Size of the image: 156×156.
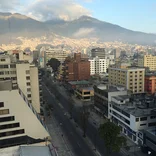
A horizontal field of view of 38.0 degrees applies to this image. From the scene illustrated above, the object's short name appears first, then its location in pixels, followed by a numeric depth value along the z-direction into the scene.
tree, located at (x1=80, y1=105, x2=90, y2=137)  37.44
